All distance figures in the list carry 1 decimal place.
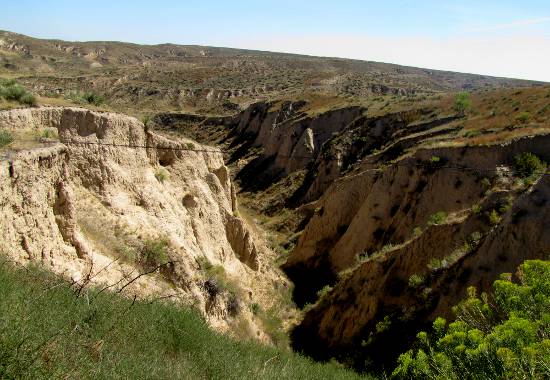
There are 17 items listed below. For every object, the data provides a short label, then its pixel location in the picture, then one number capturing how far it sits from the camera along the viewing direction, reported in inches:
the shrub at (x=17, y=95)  600.6
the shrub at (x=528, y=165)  802.8
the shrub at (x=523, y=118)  1098.7
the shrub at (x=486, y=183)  839.1
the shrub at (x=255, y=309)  714.0
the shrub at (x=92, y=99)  764.6
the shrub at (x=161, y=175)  705.6
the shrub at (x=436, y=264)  621.2
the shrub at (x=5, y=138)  462.8
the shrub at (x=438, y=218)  754.2
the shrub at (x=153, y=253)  544.7
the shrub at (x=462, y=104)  1538.1
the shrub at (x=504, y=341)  204.8
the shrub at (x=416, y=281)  625.2
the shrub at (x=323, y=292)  836.0
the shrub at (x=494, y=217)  649.5
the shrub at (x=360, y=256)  876.0
